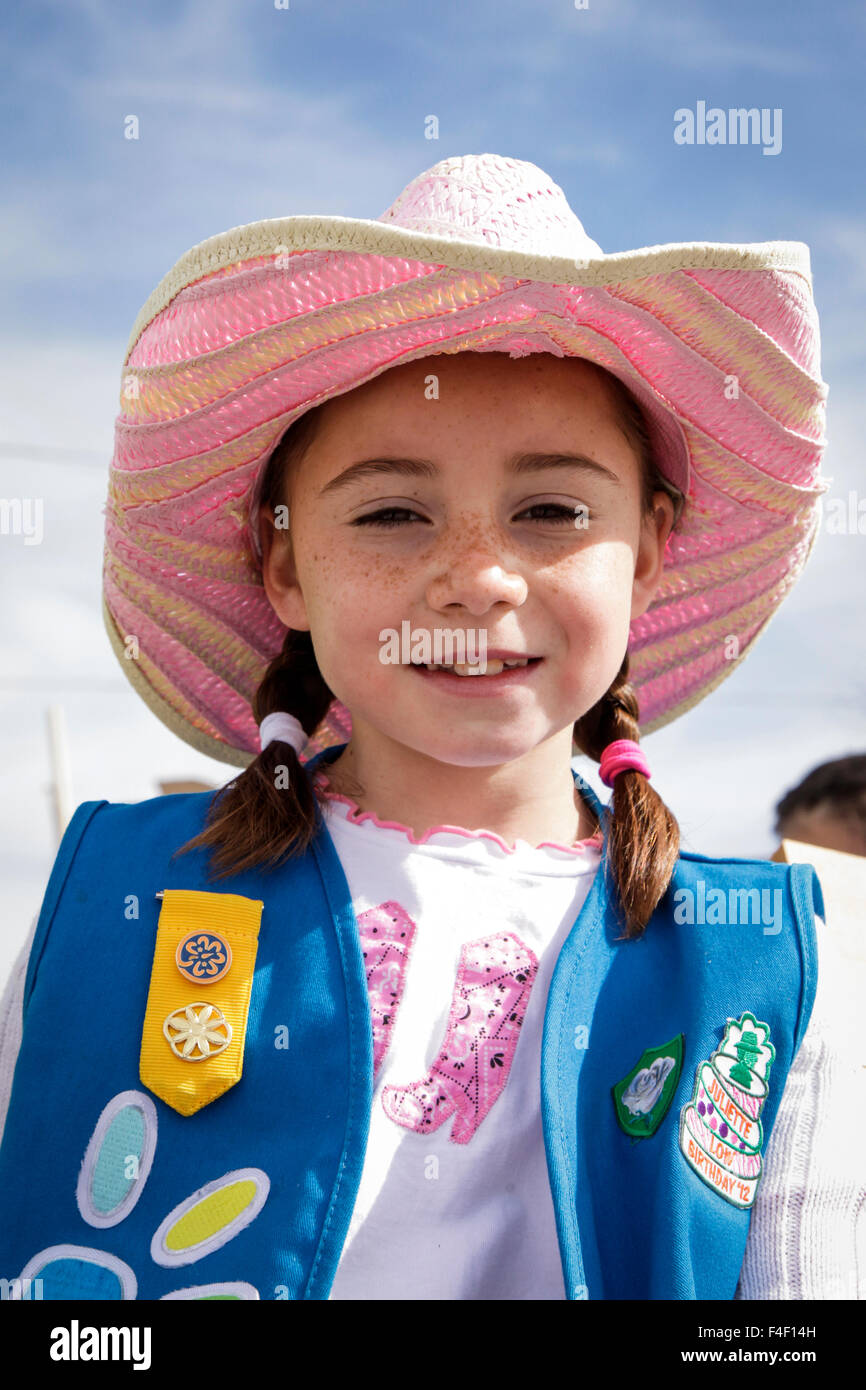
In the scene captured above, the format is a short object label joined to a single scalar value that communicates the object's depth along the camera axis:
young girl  0.72
